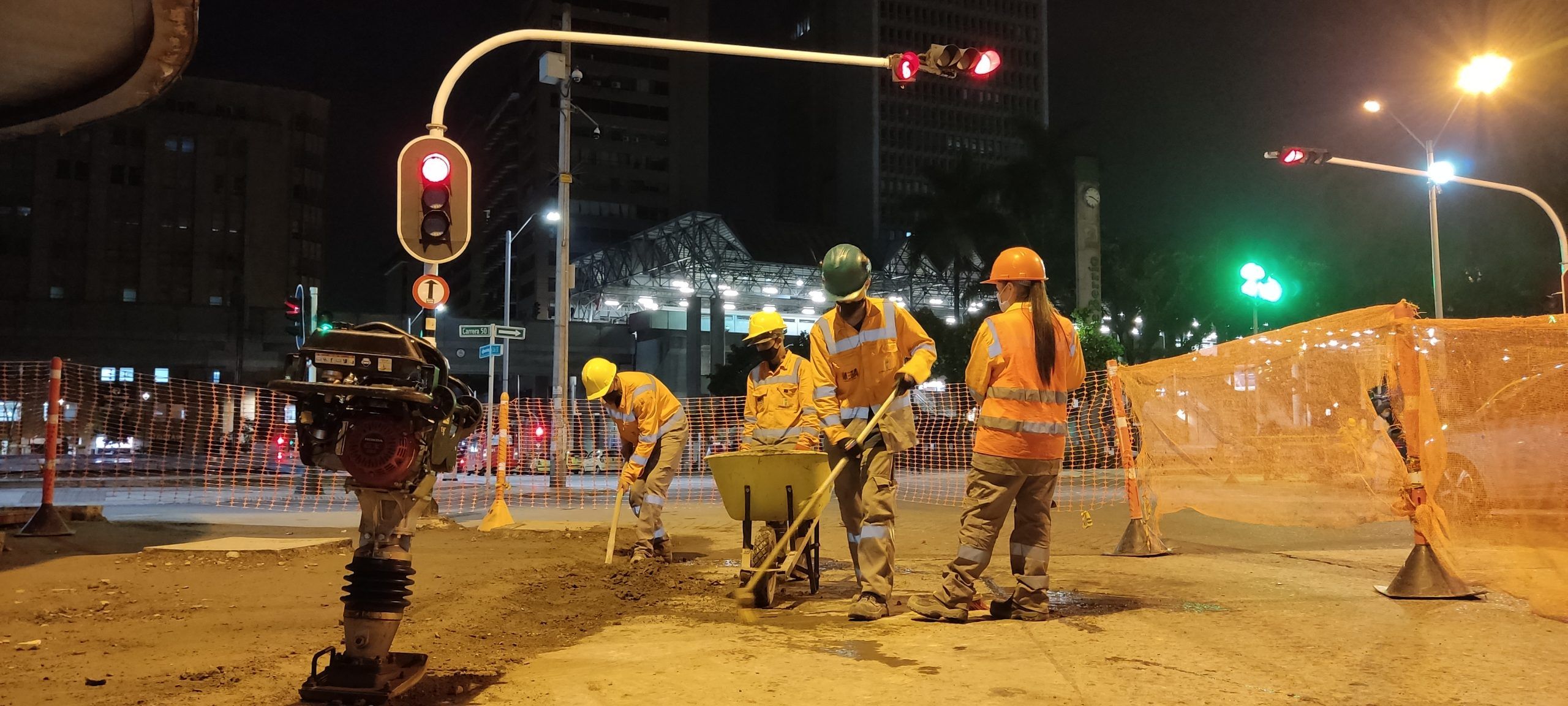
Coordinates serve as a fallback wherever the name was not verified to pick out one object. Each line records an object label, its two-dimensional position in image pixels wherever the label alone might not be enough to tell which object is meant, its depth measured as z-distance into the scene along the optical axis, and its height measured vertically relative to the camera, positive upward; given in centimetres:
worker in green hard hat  601 +28
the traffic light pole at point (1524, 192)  1991 +459
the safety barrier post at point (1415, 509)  598 -49
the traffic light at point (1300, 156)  1942 +509
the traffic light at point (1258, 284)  2355 +325
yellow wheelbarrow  599 -39
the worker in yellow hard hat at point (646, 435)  898 -8
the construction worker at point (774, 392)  727 +25
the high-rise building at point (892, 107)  12962 +4164
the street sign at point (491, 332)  1894 +174
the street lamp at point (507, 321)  2673 +377
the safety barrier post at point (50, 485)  1019 -60
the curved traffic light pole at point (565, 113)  872 +347
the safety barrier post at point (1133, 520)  872 -80
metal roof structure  5072 +770
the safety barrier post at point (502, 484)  1199 -71
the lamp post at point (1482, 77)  1847 +640
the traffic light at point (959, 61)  1088 +386
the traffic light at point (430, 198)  710 +157
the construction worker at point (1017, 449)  566 -13
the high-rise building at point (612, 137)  11038 +3280
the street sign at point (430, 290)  728 +96
